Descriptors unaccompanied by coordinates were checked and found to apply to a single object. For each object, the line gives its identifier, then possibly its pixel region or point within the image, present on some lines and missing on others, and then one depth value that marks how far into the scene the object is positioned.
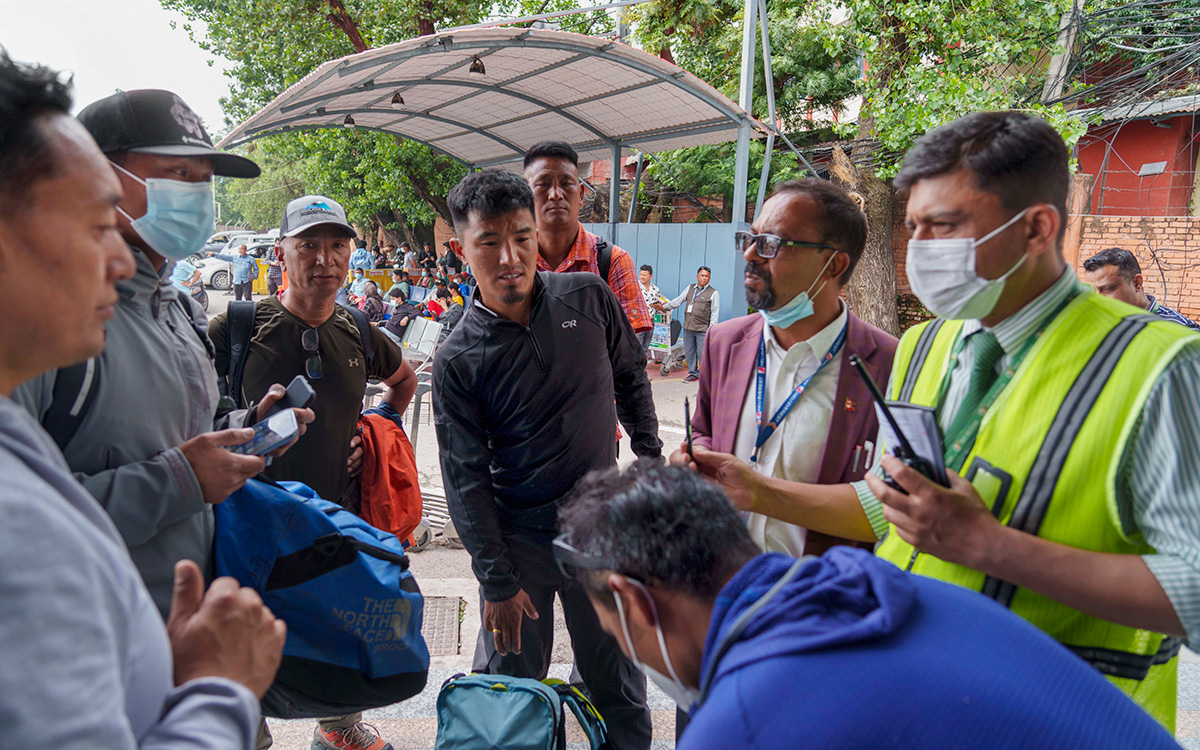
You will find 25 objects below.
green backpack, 2.21
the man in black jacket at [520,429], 2.54
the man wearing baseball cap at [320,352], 2.82
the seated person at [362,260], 17.80
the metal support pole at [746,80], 9.59
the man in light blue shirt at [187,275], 11.91
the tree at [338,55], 14.67
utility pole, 9.64
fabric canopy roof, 6.90
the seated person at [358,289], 12.85
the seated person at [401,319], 10.20
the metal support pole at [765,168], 9.28
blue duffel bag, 1.86
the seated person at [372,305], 10.12
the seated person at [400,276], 16.03
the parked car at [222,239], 33.84
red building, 11.97
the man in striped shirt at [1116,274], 4.75
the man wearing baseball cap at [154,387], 1.55
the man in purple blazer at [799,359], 2.23
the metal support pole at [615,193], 10.09
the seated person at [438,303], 12.83
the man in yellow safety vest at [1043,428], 1.28
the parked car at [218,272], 26.12
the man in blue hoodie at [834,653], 1.01
